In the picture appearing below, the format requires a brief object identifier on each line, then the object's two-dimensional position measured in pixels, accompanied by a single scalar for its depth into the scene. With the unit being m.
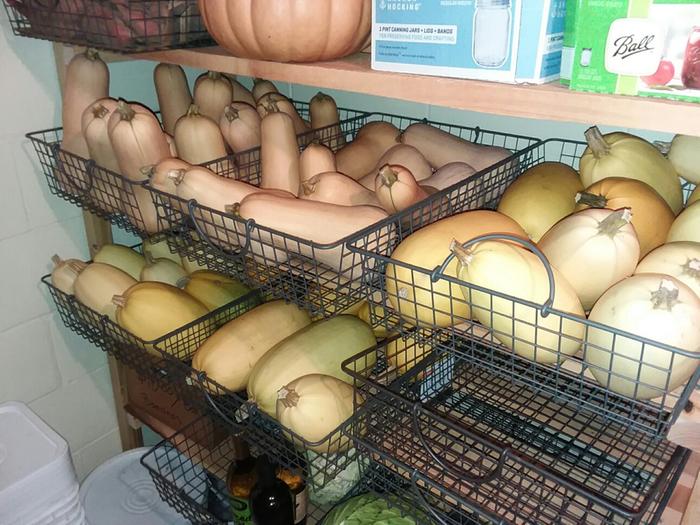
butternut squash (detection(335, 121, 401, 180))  1.02
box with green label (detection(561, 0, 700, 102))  0.46
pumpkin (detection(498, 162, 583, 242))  0.75
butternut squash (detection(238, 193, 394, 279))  0.74
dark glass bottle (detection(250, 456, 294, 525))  1.11
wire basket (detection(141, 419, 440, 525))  1.15
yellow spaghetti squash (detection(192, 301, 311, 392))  0.96
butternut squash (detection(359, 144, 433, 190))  0.93
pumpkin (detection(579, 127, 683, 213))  0.73
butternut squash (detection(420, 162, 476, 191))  0.87
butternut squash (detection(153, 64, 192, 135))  1.15
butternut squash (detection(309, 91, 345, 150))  1.15
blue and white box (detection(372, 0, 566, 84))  0.56
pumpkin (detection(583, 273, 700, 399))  0.50
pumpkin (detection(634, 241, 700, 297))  0.56
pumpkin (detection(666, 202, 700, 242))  0.62
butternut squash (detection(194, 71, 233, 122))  1.12
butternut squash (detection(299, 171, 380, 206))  0.81
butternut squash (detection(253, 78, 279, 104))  1.21
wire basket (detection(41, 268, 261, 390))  0.99
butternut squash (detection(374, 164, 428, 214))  0.78
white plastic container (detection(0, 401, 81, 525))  1.09
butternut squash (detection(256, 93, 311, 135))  1.06
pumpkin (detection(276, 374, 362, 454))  0.81
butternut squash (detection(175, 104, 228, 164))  1.00
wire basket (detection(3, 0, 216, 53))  0.89
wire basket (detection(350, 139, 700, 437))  0.51
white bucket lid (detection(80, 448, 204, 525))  1.33
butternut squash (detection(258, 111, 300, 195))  0.92
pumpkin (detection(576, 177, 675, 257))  0.65
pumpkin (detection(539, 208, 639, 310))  0.57
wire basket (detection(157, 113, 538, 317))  0.72
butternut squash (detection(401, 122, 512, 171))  0.94
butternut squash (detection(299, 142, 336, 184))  0.90
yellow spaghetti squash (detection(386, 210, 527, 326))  0.63
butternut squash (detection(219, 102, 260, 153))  1.04
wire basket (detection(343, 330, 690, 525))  0.67
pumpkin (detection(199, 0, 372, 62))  0.74
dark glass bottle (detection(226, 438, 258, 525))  1.10
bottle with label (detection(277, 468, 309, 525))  1.12
